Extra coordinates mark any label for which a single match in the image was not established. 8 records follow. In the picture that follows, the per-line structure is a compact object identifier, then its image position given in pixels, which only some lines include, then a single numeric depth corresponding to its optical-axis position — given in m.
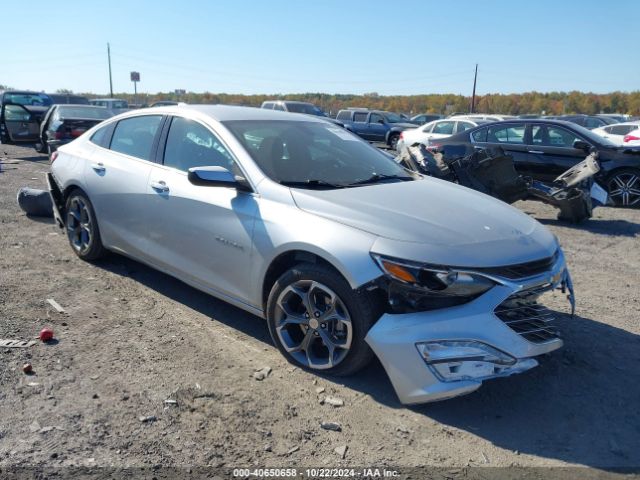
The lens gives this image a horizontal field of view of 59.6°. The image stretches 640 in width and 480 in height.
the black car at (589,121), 24.00
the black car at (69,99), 32.77
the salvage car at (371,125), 25.75
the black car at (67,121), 13.41
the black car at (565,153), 9.95
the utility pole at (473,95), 54.62
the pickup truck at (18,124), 15.32
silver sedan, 3.08
